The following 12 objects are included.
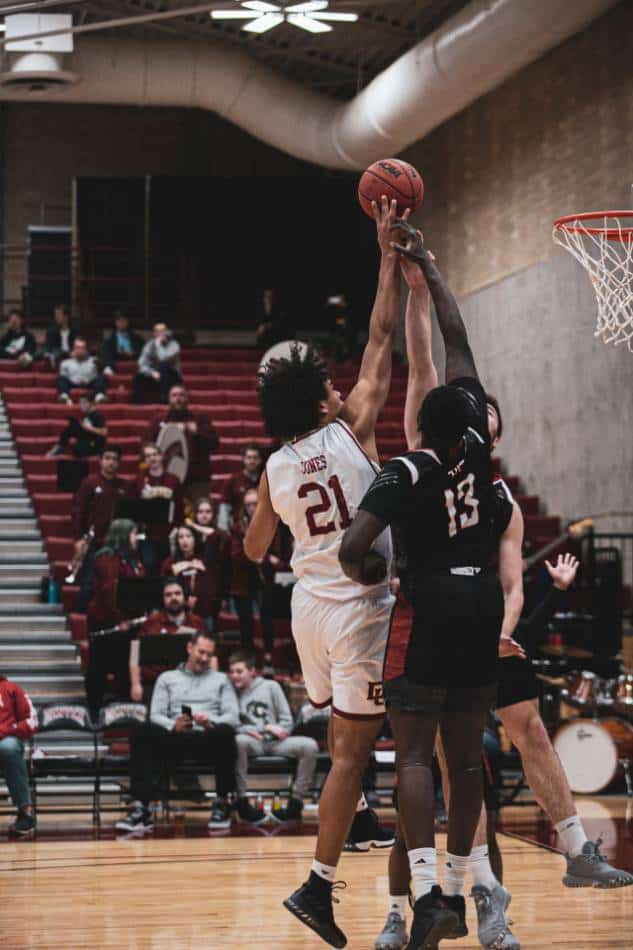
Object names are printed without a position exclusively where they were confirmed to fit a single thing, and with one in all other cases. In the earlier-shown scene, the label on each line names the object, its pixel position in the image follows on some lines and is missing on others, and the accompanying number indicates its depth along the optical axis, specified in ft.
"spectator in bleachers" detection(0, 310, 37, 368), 62.23
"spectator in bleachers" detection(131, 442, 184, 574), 44.11
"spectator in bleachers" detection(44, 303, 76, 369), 61.26
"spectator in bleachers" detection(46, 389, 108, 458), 50.80
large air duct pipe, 45.88
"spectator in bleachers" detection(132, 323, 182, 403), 56.54
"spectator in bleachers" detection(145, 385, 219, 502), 48.60
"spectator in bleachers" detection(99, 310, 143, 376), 60.64
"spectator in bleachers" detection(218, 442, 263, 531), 43.16
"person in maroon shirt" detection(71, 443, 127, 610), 44.14
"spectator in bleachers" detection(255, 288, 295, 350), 63.46
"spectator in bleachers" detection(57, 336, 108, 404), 57.88
